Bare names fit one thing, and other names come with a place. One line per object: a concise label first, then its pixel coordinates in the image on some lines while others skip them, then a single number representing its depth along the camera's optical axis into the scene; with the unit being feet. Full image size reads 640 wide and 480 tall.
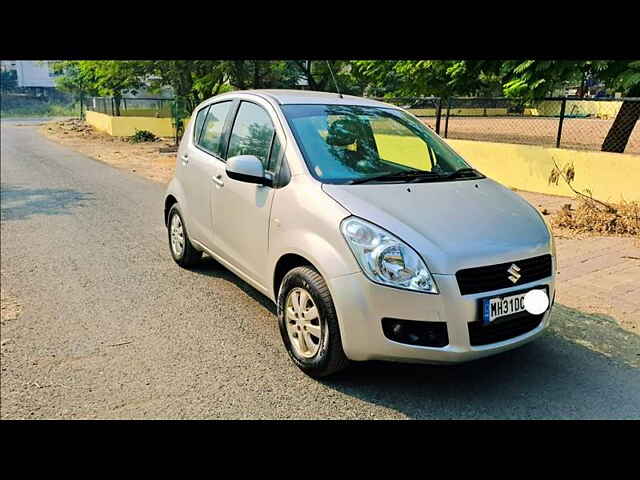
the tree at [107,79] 66.74
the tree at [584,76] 26.00
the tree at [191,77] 57.38
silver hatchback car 9.46
